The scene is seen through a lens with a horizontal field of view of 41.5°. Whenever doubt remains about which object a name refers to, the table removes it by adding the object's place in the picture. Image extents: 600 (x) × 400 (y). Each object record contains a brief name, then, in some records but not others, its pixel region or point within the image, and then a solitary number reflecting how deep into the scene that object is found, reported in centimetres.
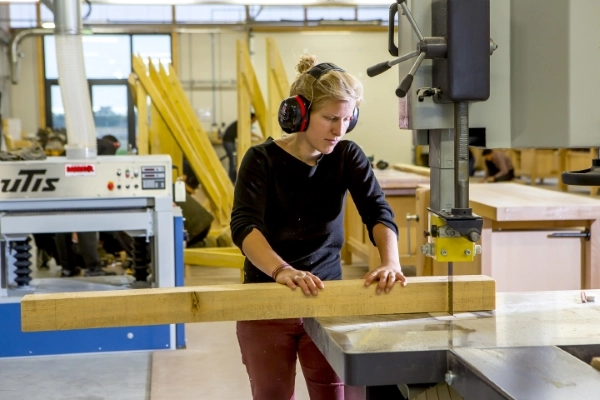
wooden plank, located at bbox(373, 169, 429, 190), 570
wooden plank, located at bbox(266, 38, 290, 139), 588
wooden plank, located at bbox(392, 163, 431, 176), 641
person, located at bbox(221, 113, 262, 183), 1208
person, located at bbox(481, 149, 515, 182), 1187
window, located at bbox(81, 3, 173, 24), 1378
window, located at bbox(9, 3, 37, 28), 1377
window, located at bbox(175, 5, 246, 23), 1389
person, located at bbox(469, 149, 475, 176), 1339
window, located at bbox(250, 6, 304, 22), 1409
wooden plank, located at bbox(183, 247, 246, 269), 555
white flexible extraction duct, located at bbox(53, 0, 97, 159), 402
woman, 189
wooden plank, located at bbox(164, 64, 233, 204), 655
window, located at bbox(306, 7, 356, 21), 1427
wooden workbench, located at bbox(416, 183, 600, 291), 346
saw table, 125
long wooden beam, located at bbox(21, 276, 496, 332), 170
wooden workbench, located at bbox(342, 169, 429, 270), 557
